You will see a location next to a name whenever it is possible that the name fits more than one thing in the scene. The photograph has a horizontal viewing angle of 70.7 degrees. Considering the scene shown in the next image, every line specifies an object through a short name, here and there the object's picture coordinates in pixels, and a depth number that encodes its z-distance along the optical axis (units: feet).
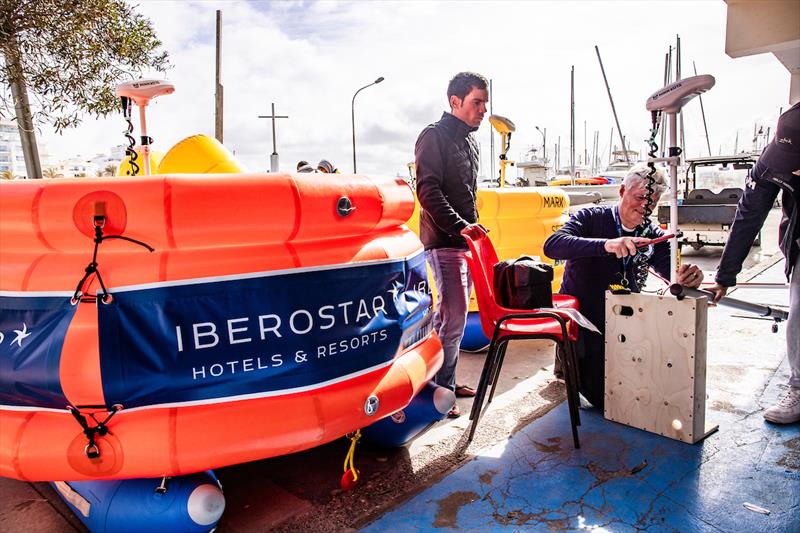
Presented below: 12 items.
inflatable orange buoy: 7.11
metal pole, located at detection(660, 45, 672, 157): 88.49
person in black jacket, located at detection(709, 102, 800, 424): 10.03
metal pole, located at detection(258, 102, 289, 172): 71.49
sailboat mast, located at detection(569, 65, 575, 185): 130.86
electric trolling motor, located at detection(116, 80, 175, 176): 11.34
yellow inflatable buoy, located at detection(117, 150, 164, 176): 15.89
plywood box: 9.87
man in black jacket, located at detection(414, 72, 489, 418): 11.85
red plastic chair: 10.08
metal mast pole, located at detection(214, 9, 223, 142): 47.55
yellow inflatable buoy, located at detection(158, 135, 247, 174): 12.61
